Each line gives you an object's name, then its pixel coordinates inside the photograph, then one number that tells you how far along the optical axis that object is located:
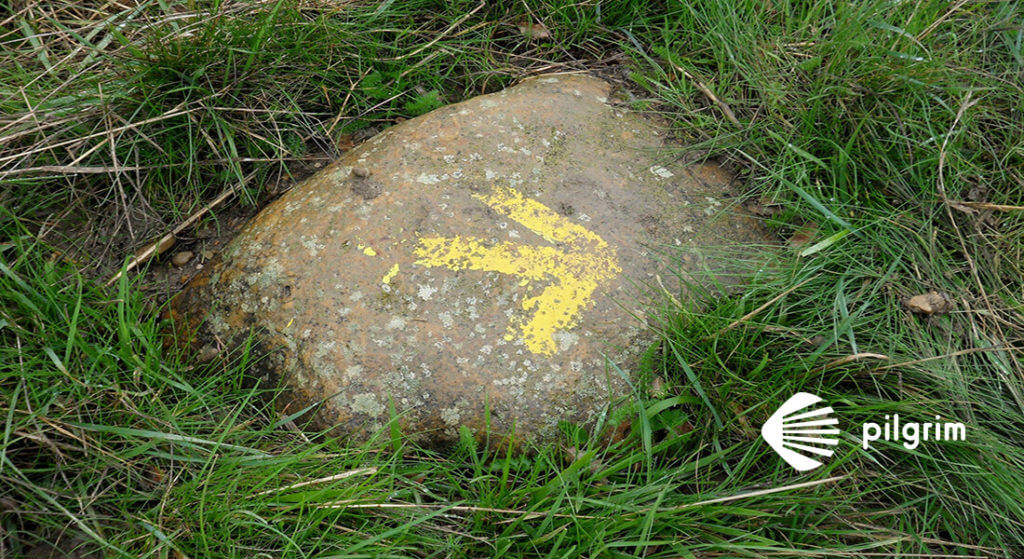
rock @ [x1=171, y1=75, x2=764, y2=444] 0.75
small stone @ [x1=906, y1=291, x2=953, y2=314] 0.77
